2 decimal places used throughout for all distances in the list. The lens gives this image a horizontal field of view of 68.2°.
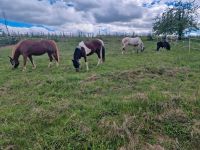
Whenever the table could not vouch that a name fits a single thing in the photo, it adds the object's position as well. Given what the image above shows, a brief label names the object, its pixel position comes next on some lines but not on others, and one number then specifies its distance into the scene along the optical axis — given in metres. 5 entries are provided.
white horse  12.59
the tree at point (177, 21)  22.99
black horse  14.18
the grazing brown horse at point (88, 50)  6.94
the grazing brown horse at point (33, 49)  7.56
